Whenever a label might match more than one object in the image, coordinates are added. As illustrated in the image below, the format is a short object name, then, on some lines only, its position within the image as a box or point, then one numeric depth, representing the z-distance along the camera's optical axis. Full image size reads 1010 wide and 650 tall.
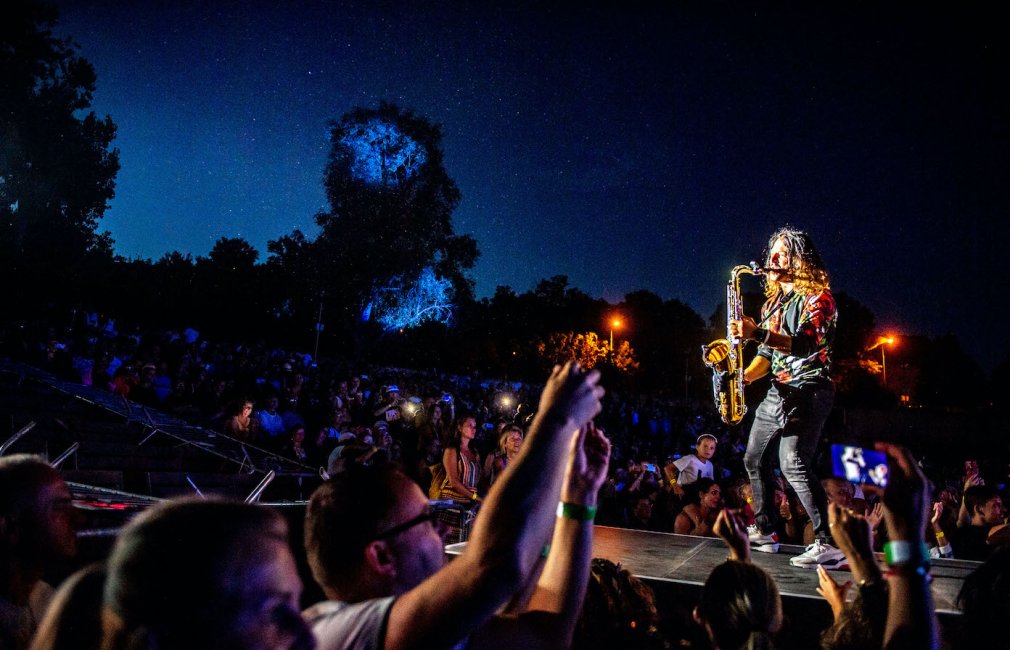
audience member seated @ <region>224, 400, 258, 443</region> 9.34
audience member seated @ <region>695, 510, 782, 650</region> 2.03
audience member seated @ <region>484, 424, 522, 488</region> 6.26
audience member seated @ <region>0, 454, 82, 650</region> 2.21
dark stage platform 3.37
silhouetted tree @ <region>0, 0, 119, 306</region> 20.09
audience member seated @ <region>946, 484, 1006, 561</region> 5.61
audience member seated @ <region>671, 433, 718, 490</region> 8.66
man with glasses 1.20
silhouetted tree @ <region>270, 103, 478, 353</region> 30.61
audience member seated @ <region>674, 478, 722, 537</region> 6.80
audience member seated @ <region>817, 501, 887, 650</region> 2.02
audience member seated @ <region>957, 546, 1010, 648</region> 1.71
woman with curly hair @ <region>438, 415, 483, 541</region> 6.61
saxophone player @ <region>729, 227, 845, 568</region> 4.20
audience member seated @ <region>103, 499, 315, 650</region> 0.95
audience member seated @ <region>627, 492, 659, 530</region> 8.70
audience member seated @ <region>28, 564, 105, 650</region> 1.00
